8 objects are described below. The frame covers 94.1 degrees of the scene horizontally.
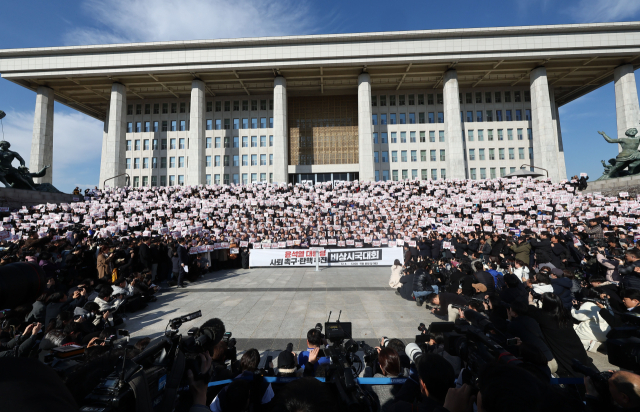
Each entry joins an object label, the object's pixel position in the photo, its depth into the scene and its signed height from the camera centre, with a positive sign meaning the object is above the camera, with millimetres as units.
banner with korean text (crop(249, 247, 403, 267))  17297 -1932
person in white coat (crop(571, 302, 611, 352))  6016 -2193
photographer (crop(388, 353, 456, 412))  2139 -1196
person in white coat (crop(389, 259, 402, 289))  11242 -2031
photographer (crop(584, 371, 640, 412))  2080 -1239
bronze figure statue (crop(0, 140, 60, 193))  26203 +5127
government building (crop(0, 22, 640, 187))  40781 +21156
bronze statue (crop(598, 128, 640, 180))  27859 +5608
